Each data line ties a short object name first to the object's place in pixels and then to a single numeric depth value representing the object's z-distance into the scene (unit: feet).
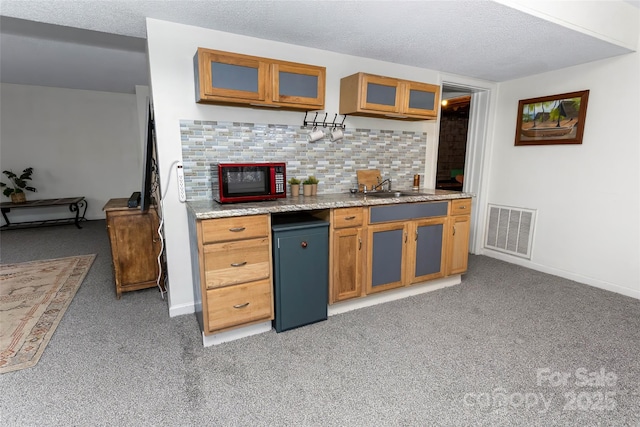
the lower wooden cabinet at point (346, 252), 8.24
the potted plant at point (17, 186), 17.84
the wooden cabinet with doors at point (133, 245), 9.08
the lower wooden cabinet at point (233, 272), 6.79
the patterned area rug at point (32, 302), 6.93
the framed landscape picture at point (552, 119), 10.60
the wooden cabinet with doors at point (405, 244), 8.84
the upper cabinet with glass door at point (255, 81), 7.34
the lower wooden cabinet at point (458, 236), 10.07
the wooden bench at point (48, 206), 17.39
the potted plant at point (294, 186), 9.32
